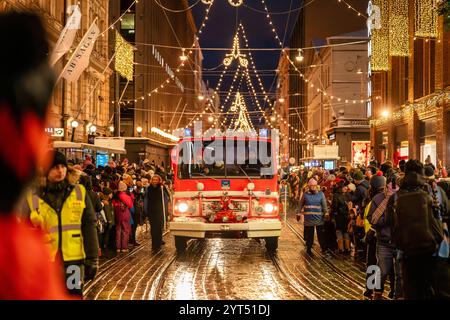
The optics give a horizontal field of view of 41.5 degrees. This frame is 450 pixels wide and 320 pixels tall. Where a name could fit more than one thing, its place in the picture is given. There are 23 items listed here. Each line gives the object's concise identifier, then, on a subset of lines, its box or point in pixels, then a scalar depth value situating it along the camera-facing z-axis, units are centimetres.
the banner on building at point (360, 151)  4481
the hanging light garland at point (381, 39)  3013
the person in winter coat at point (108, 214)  1441
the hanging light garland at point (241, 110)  4846
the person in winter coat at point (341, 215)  1479
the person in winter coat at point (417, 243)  677
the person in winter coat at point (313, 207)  1483
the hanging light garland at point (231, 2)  2220
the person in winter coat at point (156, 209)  1590
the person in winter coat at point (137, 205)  1722
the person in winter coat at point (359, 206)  1432
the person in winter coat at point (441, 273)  712
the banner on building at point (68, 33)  2078
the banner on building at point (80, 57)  2288
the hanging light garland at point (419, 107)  2738
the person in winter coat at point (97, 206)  842
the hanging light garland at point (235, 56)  2923
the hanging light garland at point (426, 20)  2195
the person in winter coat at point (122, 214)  1538
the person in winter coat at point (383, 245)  888
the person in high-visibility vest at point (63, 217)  564
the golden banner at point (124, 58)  3347
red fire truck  1427
